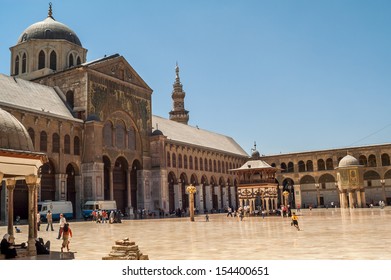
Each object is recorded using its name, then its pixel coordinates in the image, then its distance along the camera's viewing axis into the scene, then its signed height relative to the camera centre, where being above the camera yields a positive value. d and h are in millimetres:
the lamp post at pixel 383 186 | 61850 +447
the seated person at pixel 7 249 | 11461 -1124
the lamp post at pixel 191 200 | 33875 -189
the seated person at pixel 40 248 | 12484 -1247
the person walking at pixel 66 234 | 13209 -922
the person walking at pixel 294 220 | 20062 -1240
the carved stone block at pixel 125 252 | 9648 -1135
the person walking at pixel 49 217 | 24625 -727
